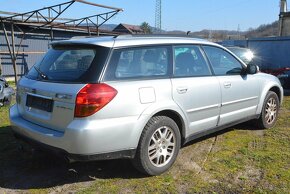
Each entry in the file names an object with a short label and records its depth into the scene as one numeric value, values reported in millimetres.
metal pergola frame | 11906
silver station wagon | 3637
